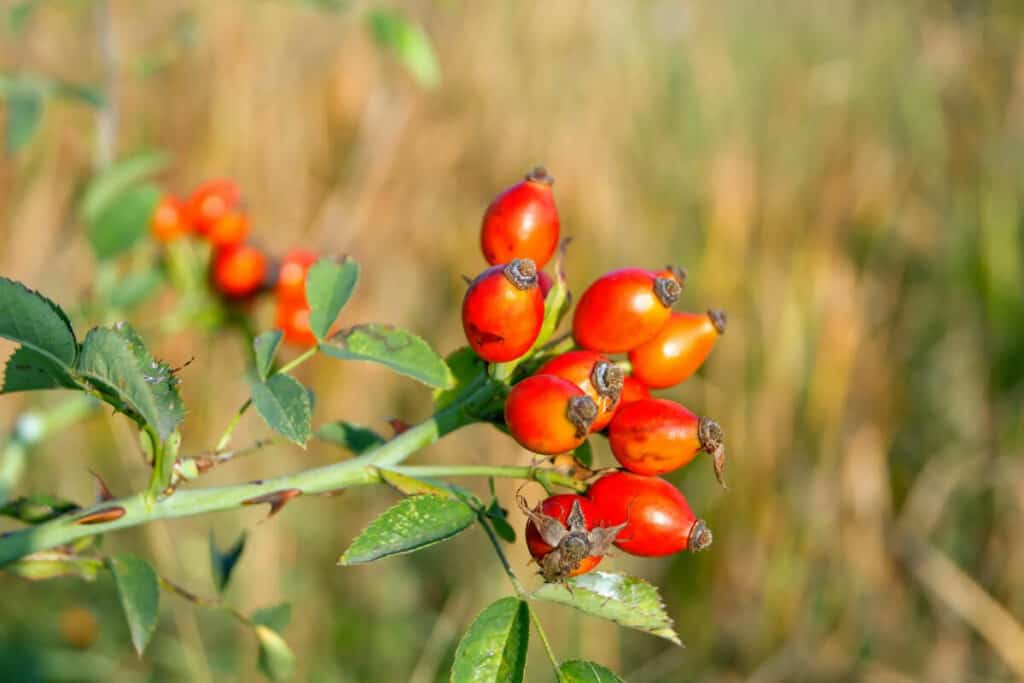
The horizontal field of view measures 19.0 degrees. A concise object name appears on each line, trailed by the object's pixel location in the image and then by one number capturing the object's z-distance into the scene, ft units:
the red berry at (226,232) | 2.04
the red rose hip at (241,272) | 1.99
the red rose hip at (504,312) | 1.50
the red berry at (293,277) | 1.96
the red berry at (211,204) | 2.04
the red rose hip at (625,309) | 1.55
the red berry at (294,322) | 1.96
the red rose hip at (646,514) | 1.51
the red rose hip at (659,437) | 1.51
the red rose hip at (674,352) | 1.58
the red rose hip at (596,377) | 1.51
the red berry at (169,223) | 2.05
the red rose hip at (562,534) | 1.49
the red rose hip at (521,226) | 1.57
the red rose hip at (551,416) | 1.48
